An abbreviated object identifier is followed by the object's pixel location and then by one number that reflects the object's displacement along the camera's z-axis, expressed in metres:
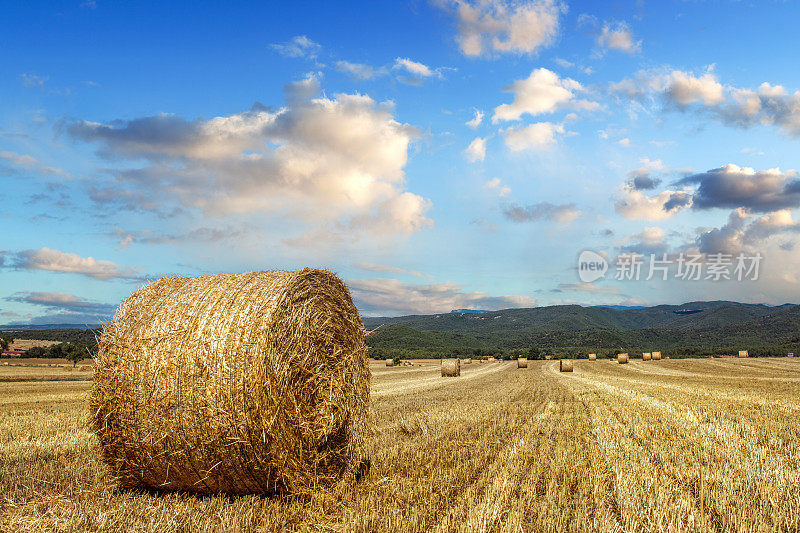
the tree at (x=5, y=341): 47.17
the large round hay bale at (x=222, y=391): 5.16
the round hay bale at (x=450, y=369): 27.67
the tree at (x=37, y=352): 49.62
